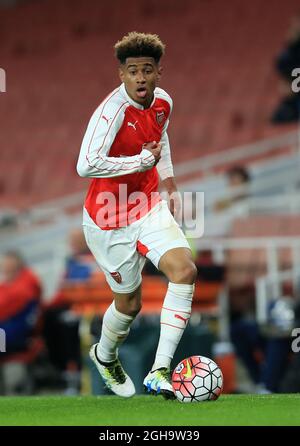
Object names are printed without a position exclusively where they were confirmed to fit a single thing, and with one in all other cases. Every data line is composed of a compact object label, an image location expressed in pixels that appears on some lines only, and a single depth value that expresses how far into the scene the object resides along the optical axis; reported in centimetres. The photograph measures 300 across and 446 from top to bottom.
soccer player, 606
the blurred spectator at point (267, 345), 935
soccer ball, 601
